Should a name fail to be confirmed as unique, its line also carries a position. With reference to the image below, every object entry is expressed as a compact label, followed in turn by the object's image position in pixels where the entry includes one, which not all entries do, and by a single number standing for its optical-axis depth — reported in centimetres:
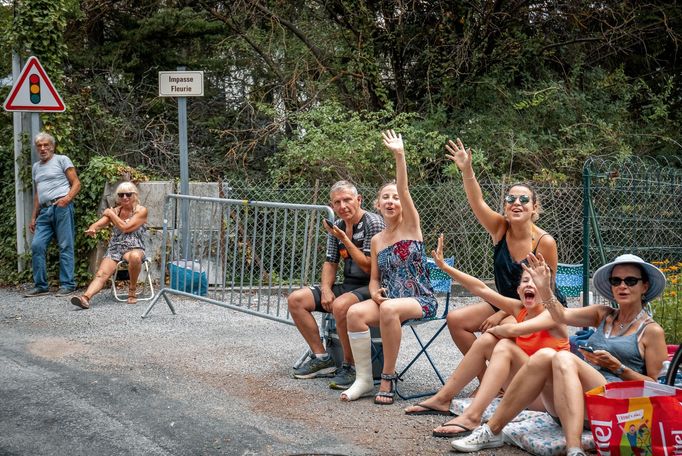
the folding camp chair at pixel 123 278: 1123
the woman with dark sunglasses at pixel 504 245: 615
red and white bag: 449
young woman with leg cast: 648
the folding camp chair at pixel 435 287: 669
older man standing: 1180
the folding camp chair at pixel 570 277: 778
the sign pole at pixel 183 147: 1130
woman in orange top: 555
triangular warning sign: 1198
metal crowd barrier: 893
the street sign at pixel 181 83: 1120
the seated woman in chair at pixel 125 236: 1102
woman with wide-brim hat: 506
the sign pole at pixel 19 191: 1280
